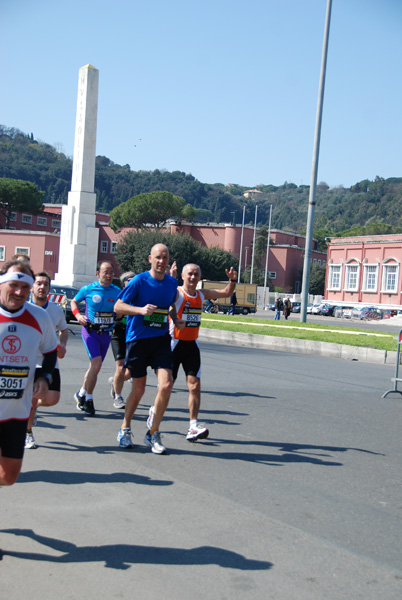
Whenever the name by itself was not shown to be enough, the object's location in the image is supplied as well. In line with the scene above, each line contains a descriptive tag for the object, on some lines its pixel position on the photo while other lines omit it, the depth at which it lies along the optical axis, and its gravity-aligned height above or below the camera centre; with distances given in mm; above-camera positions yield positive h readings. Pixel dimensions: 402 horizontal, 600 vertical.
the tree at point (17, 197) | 90000 +10181
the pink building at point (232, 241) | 93062 +6501
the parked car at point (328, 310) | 66500 -1488
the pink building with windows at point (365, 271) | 67125 +2848
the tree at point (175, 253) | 81812 +3886
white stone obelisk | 41344 +4756
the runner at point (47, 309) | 6324 -354
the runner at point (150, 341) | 6512 -575
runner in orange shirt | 7133 -551
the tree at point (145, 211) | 97188 +10334
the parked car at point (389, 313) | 60866 -1254
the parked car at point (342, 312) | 62306 -1494
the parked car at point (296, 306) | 69312 -1417
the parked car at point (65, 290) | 27611 -602
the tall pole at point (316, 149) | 26875 +5856
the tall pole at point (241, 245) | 86562 +5628
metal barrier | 11117 -1483
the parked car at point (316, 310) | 67306 -1568
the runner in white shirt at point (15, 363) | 3834 -523
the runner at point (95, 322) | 8352 -549
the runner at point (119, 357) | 8867 -1041
